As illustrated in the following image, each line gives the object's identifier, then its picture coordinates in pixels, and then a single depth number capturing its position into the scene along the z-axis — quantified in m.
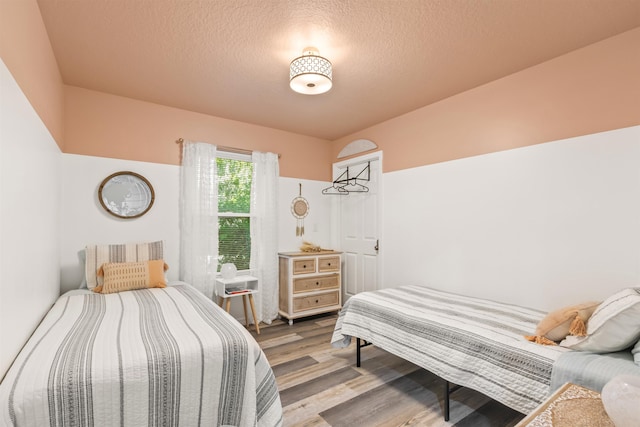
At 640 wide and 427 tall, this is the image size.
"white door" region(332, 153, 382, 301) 4.05
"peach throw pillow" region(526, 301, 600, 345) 1.72
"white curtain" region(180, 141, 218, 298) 3.42
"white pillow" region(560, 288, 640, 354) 1.46
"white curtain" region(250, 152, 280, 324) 3.92
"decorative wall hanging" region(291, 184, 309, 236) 4.34
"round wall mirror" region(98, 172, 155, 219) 3.06
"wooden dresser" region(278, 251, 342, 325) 3.88
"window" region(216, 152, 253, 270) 3.80
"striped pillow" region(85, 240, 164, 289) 2.72
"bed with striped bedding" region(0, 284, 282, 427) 1.21
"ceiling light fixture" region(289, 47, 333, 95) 2.20
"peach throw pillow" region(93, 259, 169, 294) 2.64
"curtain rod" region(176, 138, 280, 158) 3.73
